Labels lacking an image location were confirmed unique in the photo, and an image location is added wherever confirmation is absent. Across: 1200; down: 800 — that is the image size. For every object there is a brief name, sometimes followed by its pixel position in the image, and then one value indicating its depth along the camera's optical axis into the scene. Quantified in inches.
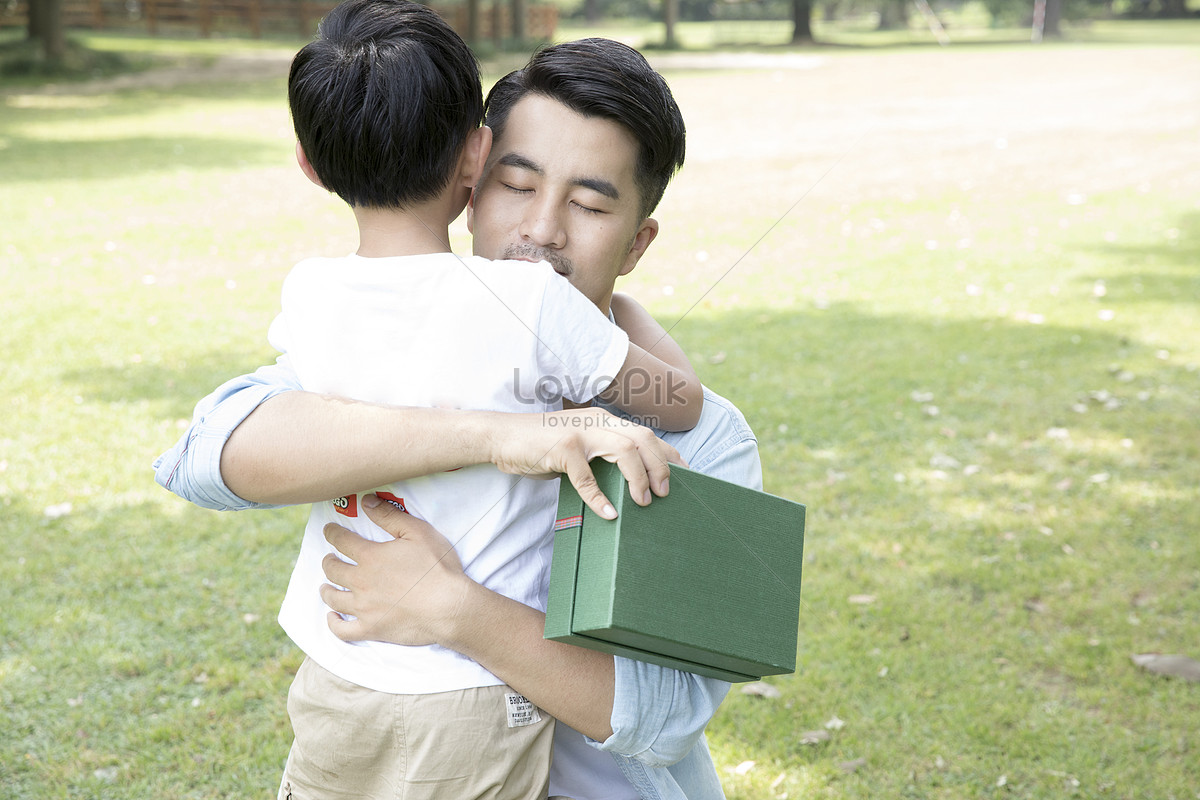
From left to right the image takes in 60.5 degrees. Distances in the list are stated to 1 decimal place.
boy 58.2
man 56.5
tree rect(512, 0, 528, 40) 1339.8
